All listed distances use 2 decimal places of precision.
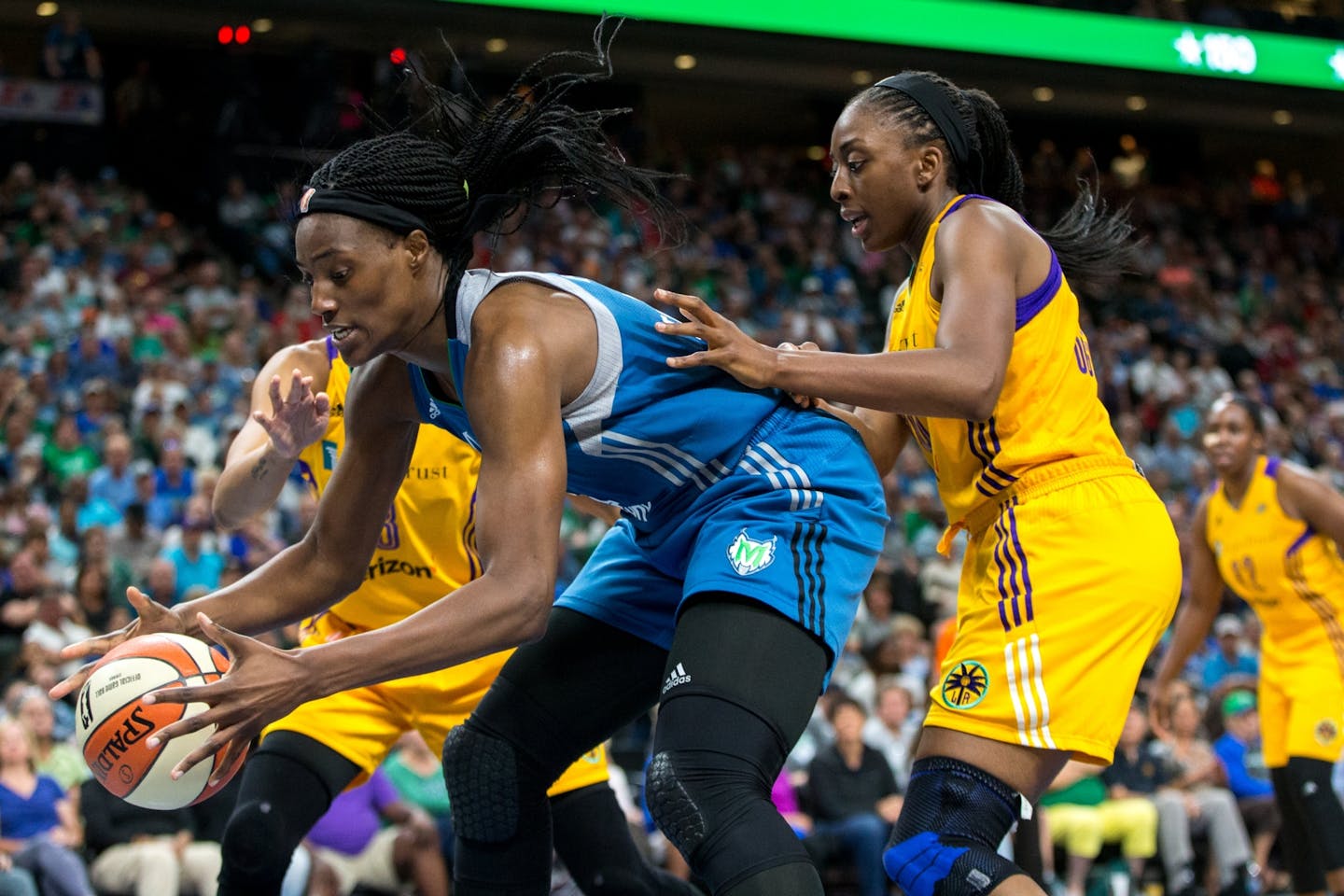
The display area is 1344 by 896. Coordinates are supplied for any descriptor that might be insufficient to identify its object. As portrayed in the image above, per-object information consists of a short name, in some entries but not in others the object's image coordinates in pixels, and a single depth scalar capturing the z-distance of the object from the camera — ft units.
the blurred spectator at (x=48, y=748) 23.88
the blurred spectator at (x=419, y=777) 24.86
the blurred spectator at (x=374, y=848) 23.80
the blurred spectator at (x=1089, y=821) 29.09
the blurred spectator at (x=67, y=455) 33.55
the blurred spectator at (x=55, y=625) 27.30
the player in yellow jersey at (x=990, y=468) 10.44
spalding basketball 10.30
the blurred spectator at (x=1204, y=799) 30.35
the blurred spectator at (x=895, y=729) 29.76
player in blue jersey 9.22
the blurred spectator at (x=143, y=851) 22.88
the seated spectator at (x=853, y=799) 27.02
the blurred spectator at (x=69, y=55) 49.34
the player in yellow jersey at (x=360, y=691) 12.49
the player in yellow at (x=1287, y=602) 19.04
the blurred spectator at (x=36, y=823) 22.43
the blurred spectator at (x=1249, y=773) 31.83
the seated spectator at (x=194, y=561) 29.94
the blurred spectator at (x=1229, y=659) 38.22
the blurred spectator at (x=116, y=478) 32.89
